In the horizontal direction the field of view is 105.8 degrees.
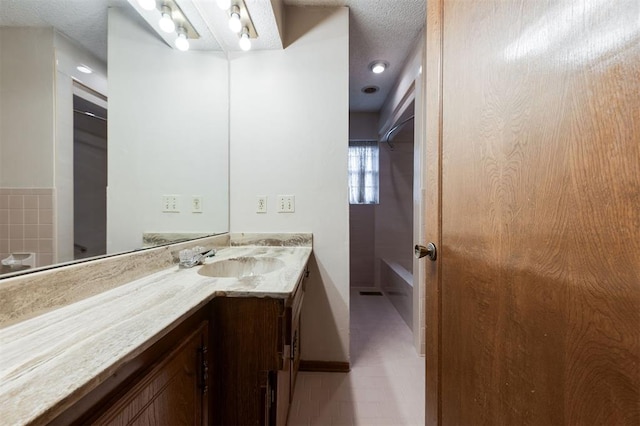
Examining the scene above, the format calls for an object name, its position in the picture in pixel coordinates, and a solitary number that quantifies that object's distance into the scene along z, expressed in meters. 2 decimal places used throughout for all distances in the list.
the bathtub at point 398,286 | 2.29
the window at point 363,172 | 3.47
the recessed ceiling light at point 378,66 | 2.26
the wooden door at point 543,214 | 0.36
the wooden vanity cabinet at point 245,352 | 0.78
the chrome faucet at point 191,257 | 1.12
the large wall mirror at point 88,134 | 0.61
